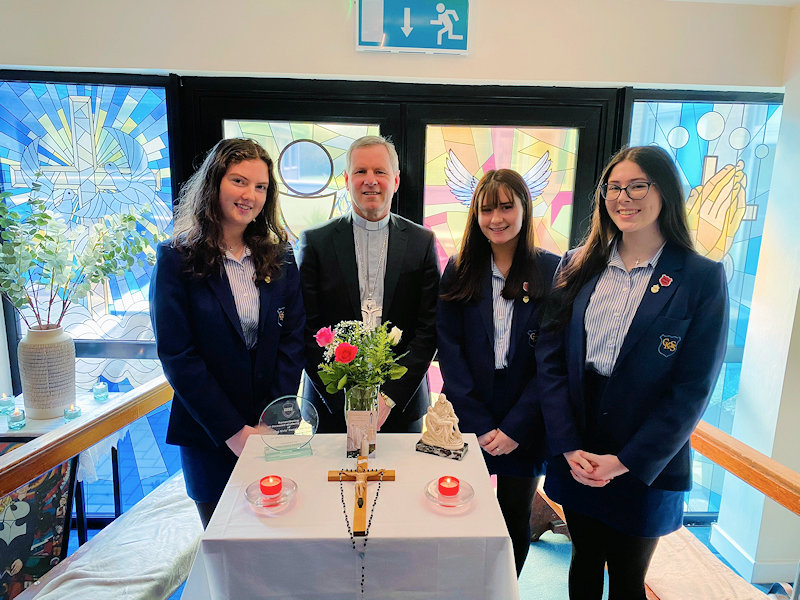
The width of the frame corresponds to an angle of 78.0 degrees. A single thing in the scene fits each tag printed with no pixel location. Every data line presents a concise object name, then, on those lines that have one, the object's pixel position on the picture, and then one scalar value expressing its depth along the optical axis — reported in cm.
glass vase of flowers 133
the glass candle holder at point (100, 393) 242
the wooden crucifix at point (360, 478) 112
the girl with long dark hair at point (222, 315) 156
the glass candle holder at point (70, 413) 226
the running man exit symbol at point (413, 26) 219
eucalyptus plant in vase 214
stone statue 143
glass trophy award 148
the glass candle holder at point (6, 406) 227
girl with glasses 139
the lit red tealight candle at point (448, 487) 119
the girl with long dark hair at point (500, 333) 166
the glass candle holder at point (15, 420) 219
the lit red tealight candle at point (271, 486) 118
